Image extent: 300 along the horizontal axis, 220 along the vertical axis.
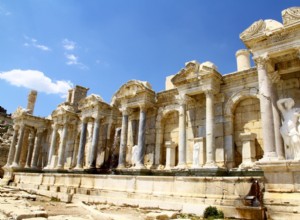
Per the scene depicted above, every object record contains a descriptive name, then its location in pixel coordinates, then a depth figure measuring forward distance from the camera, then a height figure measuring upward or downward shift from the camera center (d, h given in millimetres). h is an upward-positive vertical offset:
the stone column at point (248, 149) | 13248 +1712
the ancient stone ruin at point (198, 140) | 9219 +2276
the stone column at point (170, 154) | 16812 +1600
